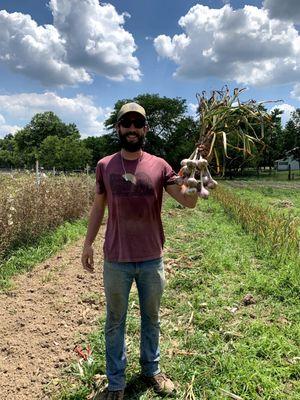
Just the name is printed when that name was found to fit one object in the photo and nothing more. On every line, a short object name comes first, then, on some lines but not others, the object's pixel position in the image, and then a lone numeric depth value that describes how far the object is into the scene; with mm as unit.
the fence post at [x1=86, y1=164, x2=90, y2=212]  12280
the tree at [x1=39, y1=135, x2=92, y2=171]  38406
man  2721
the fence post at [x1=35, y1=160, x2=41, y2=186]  8692
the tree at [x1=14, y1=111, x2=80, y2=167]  74938
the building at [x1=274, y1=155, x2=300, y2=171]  68825
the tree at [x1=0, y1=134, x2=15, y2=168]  72400
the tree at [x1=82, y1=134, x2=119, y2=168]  54469
